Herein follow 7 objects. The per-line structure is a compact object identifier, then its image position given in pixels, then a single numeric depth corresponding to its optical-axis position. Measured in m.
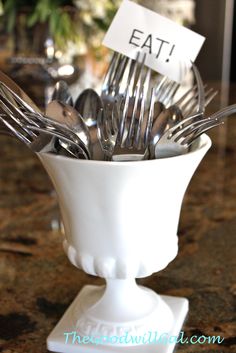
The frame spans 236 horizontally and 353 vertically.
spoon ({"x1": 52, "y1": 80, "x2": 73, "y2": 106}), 0.69
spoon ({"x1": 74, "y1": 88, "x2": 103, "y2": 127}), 0.69
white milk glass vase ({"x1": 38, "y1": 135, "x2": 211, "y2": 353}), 0.60
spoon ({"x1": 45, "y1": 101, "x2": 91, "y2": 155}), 0.61
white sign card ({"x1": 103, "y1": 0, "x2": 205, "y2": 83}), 0.70
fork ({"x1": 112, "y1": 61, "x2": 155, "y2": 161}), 0.62
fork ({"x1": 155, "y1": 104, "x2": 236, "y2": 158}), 0.61
